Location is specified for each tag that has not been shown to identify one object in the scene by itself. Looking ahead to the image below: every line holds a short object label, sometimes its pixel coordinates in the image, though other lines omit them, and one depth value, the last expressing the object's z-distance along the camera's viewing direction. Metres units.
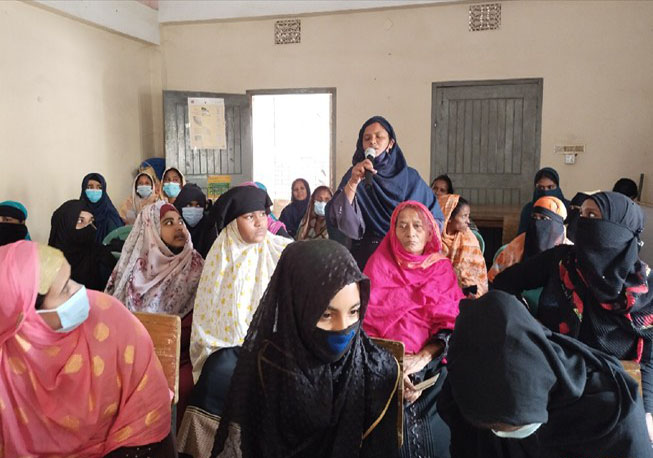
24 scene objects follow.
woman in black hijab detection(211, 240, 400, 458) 1.42
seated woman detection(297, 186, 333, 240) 4.76
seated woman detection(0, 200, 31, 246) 3.80
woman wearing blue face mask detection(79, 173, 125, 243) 5.02
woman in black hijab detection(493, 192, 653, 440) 1.80
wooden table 5.44
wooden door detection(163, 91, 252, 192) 6.71
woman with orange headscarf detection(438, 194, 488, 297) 3.18
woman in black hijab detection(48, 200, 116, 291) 3.30
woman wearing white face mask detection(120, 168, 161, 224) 5.56
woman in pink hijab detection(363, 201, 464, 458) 2.01
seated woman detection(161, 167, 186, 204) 5.58
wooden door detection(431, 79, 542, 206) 6.14
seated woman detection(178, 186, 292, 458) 1.97
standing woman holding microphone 2.95
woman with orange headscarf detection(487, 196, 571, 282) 2.89
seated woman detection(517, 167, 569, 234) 5.32
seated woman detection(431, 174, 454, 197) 5.43
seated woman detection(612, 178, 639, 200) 5.71
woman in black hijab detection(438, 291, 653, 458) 1.15
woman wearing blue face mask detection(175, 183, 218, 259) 3.37
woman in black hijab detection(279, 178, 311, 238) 5.61
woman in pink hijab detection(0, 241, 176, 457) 1.45
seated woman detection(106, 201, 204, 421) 2.56
